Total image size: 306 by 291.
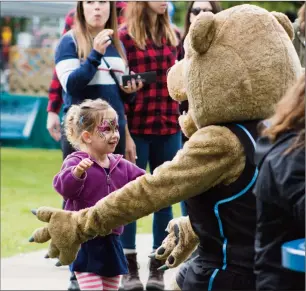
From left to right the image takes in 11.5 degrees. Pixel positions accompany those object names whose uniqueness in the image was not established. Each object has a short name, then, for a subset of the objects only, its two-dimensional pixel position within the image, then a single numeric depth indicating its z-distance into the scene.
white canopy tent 33.66
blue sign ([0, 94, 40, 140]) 28.60
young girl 7.73
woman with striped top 9.49
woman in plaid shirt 10.34
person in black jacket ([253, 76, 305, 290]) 4.63
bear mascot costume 5.86
